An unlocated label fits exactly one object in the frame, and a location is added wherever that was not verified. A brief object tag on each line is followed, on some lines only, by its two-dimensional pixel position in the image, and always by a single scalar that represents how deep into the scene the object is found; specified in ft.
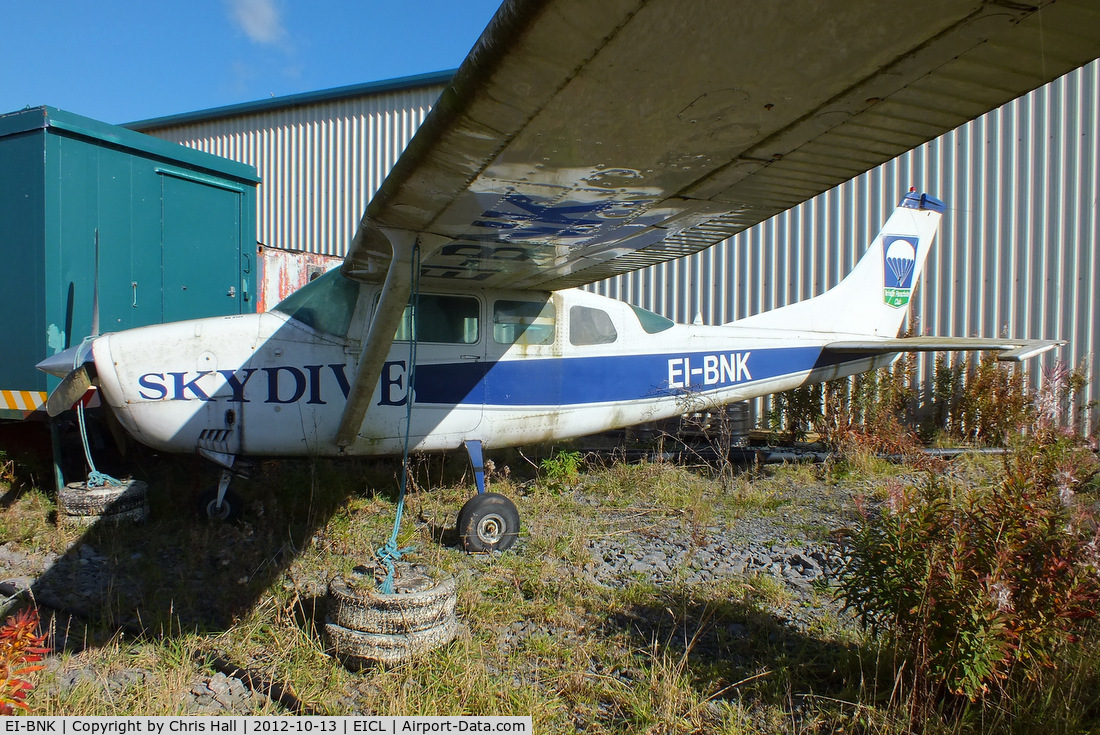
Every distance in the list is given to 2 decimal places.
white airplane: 5.41
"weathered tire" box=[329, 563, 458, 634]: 9.72
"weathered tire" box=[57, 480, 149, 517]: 15.84
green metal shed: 17.74
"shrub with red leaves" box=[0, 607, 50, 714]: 6.00
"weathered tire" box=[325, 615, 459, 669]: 9.53
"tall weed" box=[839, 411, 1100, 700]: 7.63
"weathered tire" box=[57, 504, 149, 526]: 15.71
